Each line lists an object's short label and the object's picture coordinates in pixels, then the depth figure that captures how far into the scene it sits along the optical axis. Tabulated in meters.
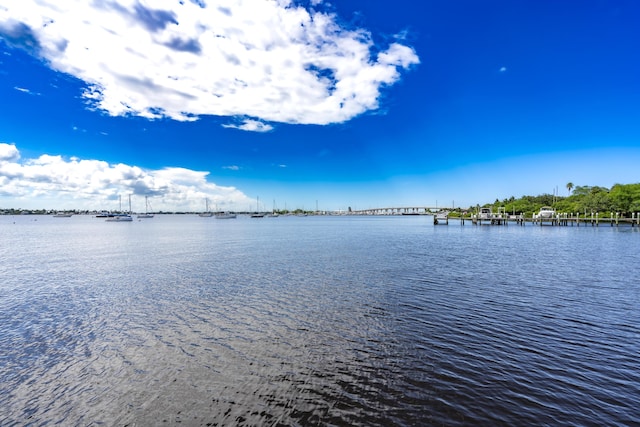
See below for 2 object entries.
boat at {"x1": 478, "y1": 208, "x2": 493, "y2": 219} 151.77
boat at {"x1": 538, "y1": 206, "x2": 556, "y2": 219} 145.62
